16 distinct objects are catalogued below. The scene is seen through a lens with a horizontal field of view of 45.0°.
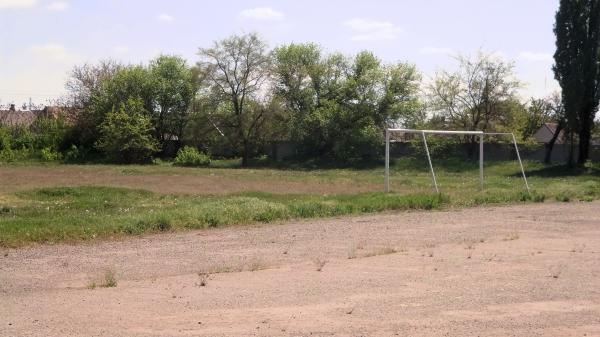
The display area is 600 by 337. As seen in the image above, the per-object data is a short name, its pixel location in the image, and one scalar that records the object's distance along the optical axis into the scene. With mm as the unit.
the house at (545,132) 64688
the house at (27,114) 66375
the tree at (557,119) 44844
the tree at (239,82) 59156
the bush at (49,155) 59344
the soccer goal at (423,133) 25094
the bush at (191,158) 57281
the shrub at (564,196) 25541
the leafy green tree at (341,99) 56188
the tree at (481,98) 54781
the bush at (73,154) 60219
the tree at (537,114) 61769
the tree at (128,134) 57312
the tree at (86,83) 65438
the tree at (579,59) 42094
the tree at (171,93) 60562
